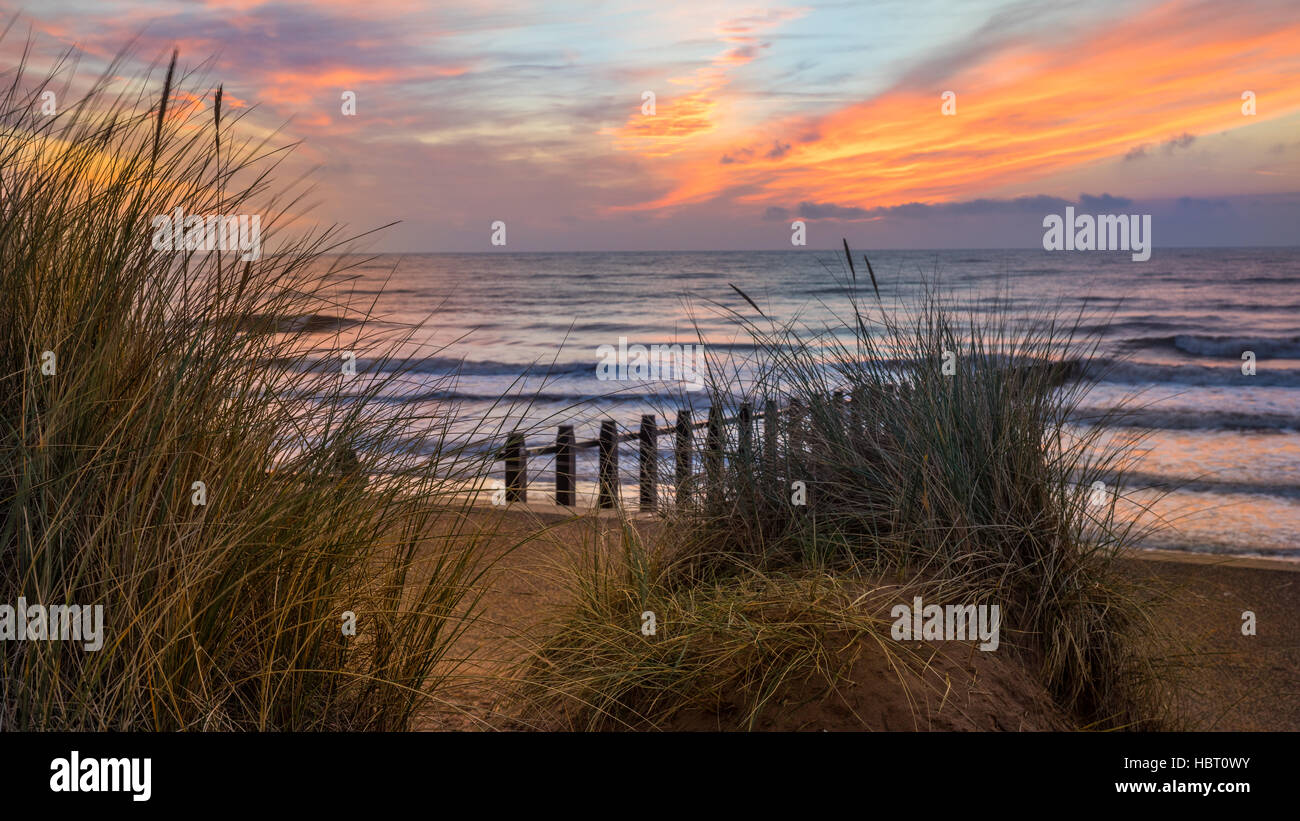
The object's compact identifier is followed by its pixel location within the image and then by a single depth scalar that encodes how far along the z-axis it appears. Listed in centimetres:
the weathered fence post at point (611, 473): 452
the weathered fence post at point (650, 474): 477
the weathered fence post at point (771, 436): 419
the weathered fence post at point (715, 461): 423
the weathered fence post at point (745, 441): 420
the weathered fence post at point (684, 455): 438
